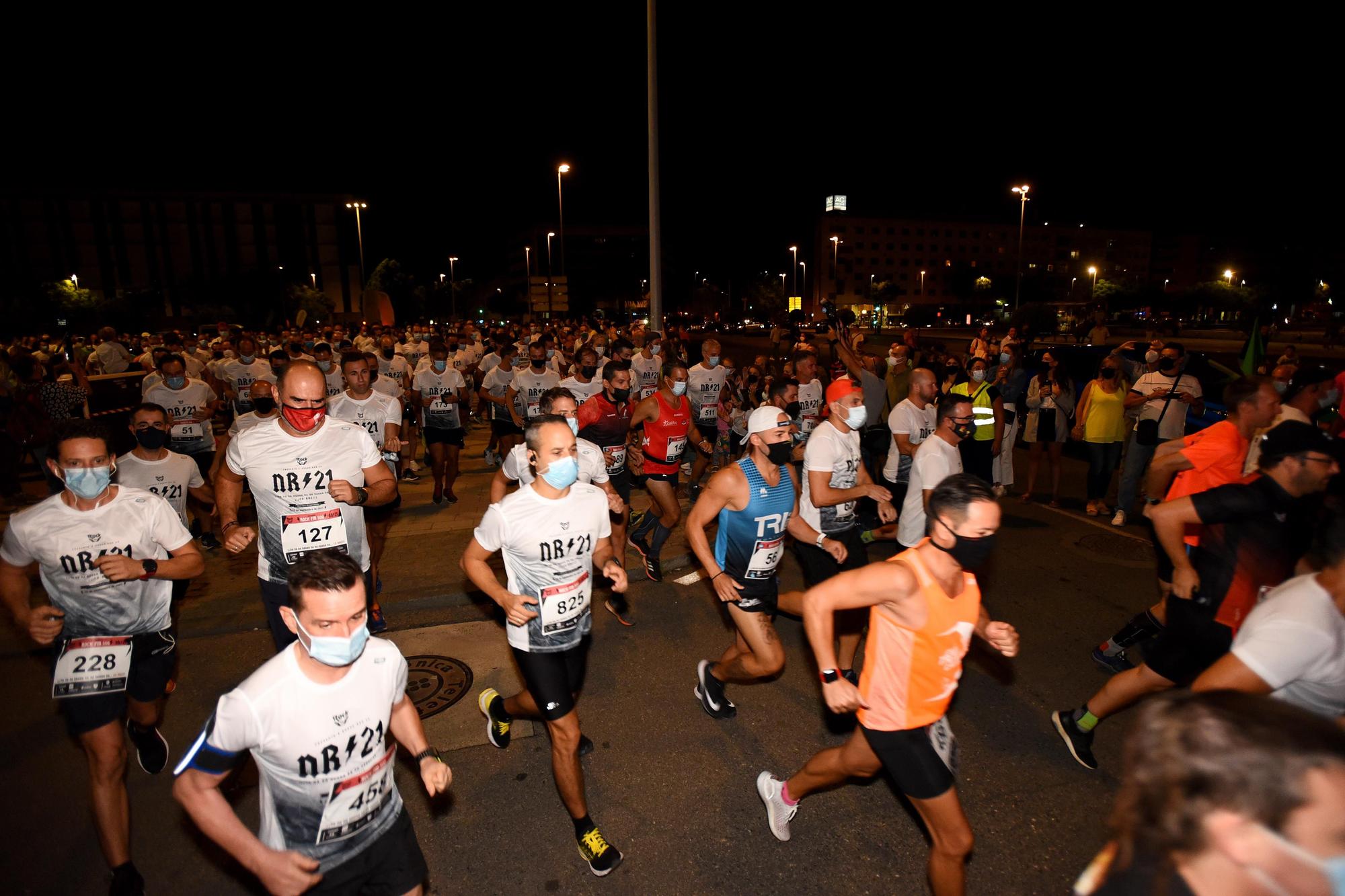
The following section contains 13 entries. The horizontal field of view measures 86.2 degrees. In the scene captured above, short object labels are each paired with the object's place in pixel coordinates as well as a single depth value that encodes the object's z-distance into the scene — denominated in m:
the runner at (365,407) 7.94
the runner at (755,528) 4.65
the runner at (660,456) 7.70
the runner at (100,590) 3.54
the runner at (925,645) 2.97
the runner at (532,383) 10.70
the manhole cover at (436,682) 5.29
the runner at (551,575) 3.74
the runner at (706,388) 10.88
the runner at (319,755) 2.33
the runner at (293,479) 4.50
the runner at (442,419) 10.51
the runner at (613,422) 7.49
